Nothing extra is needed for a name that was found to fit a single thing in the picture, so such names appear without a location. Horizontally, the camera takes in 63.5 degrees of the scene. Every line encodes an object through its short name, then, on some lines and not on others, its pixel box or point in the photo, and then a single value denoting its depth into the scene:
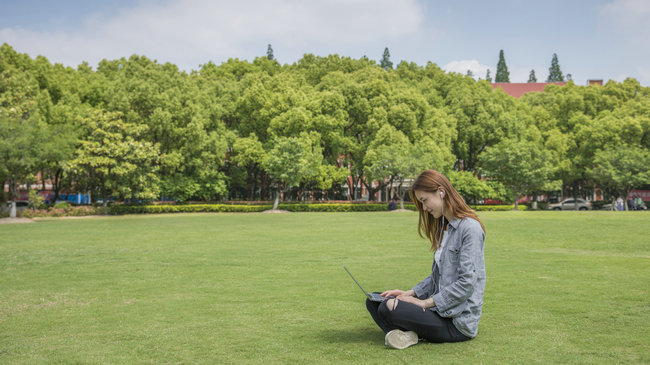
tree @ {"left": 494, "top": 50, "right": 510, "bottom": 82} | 127.56
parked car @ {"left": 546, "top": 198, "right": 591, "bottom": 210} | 54.97
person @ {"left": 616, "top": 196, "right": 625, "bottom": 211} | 47.53
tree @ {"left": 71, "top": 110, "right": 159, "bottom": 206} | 38.59
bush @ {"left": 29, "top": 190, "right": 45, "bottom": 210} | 37.38
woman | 4.70
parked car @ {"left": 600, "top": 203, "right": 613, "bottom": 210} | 54.36
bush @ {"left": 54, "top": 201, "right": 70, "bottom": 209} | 38.16
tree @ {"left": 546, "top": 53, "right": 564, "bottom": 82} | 132.88
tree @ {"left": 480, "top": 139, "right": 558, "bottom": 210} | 49.34
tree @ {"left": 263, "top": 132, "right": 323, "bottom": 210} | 44.97
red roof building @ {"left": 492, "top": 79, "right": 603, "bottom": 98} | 105.68
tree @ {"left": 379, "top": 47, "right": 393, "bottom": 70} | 93.44
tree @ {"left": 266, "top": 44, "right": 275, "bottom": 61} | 95.69
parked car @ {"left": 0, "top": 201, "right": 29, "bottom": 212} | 47.97
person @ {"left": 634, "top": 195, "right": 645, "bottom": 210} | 51.75
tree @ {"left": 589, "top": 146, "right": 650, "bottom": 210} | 47.84
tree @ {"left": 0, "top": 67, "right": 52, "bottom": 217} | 32.12
